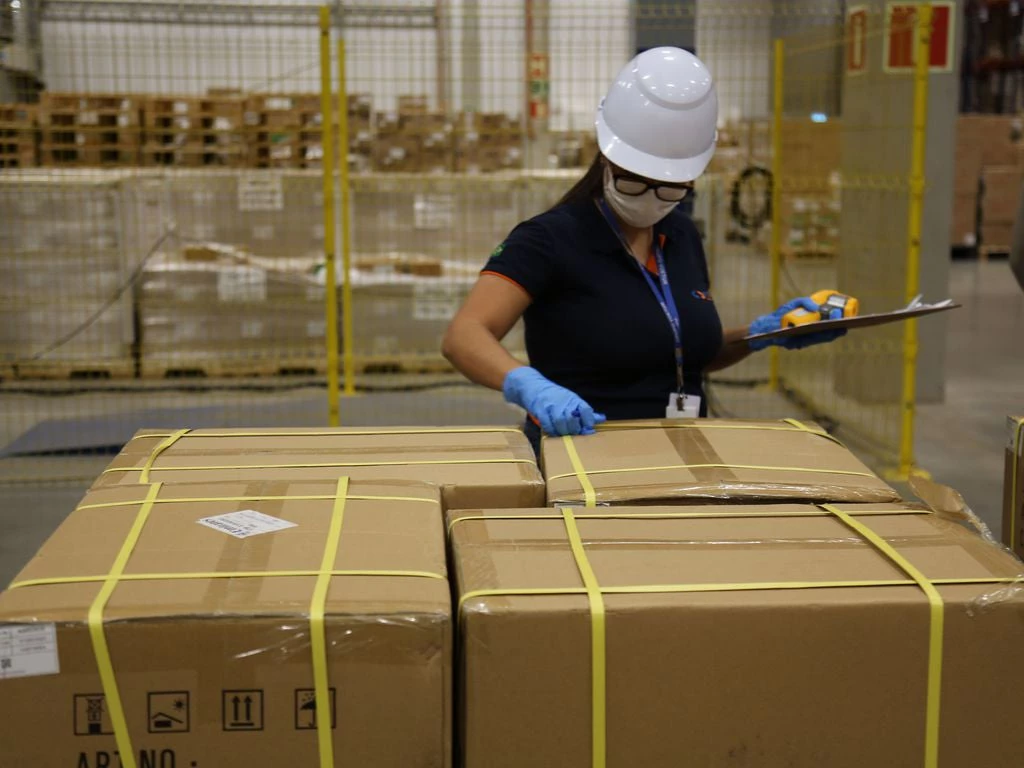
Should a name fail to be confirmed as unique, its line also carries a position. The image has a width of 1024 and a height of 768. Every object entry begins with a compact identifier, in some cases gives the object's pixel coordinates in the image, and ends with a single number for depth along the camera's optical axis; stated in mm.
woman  2646
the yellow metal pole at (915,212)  5500
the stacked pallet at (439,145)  7977
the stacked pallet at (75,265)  7305
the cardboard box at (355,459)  2033
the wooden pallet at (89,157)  7793
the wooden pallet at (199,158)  7762
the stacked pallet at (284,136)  7879
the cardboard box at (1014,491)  2197
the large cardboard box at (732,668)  1439
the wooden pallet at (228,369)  7566
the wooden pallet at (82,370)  7473
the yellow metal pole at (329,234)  6051
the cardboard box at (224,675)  1394
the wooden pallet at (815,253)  8984
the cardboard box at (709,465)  1983
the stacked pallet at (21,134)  7617
